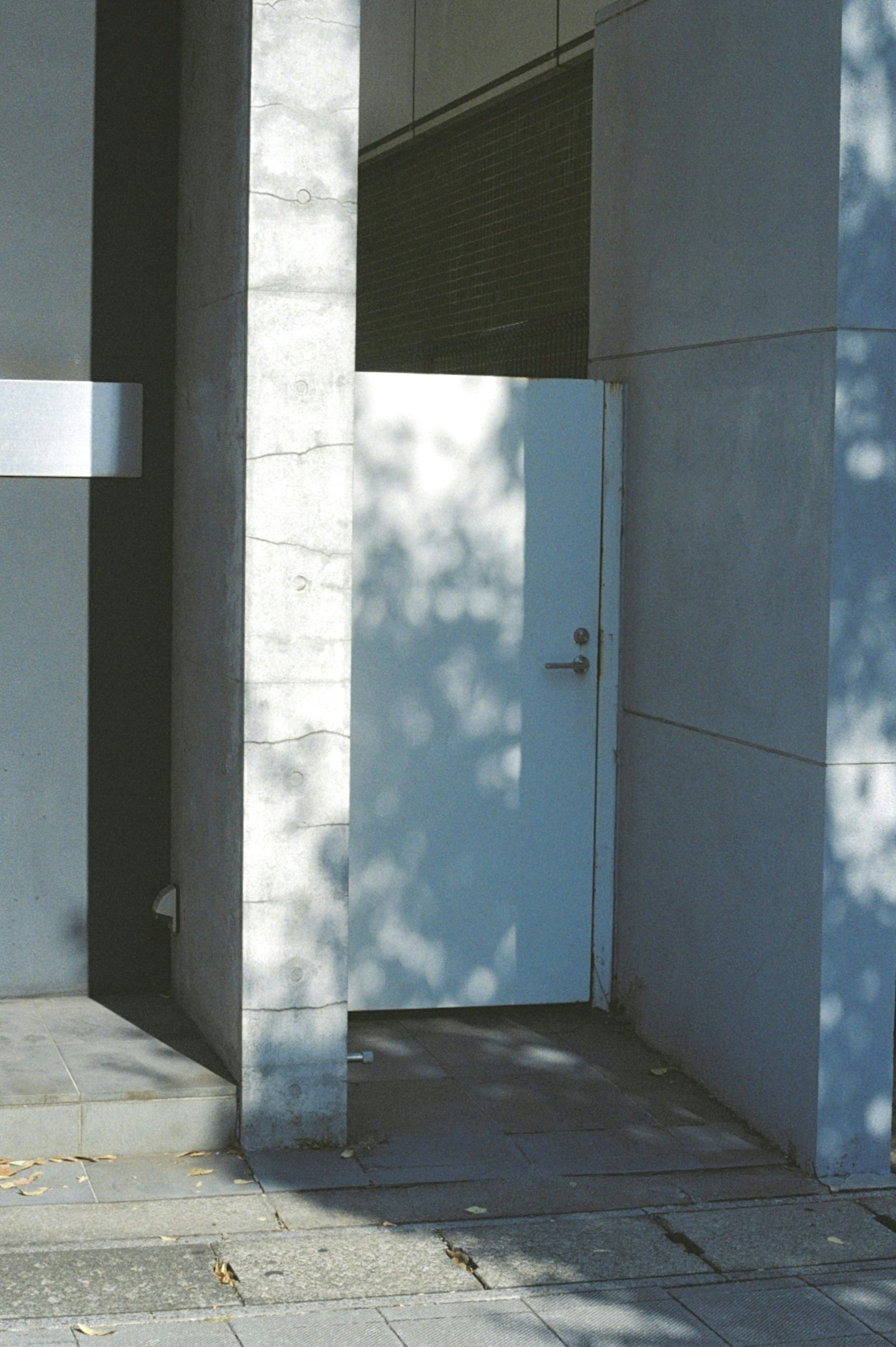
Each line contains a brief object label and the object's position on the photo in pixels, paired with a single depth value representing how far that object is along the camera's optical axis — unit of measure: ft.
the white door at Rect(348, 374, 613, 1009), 22.85
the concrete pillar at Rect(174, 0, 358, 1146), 18.30
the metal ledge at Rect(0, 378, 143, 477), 21.24
